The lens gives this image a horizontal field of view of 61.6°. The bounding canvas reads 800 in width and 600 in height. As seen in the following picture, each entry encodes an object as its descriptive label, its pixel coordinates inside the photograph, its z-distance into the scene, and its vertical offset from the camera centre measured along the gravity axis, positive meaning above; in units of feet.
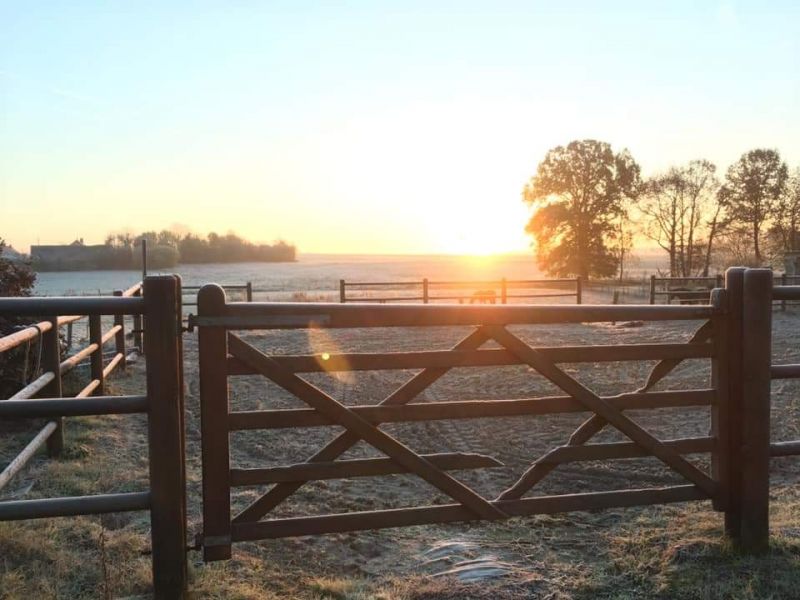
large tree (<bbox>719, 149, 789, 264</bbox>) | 132.05 +15.46
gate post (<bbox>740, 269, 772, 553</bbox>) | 11.73 -2.40
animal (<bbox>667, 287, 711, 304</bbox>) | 67.62 -3.10
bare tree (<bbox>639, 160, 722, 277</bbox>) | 142.82 +11.78
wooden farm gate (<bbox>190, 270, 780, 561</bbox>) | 10.31 -2.31
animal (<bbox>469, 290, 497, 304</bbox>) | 66.59 -2.69
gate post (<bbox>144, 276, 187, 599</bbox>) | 9.95 -2.49
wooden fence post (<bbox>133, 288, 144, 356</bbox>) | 42.55 -4.11
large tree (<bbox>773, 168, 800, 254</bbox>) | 126.31 +9.89
